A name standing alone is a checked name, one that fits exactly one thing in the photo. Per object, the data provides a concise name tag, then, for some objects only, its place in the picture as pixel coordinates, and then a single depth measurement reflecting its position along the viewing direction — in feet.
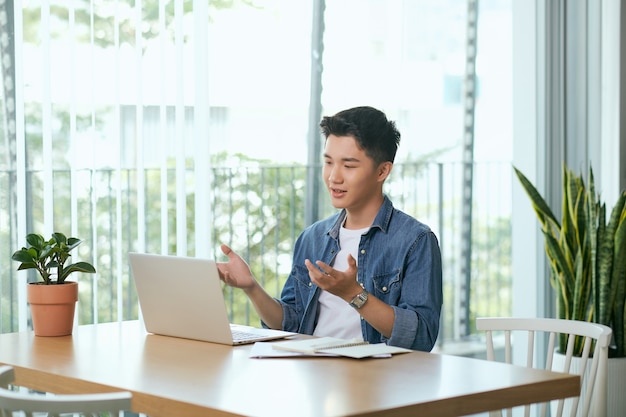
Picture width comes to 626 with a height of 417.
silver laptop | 12.23
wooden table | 9.10
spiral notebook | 11.30
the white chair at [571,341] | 12.32
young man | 13.34
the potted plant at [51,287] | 13.03
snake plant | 19.24
